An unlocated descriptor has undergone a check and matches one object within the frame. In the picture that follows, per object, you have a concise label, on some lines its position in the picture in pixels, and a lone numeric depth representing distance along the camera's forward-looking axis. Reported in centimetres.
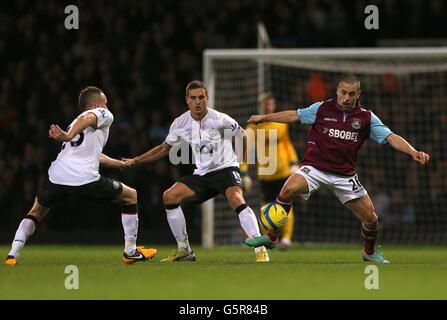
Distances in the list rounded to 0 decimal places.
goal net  3169
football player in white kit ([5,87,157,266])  1889
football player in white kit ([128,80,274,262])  2009
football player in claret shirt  1920
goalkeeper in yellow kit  2723
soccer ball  1892
